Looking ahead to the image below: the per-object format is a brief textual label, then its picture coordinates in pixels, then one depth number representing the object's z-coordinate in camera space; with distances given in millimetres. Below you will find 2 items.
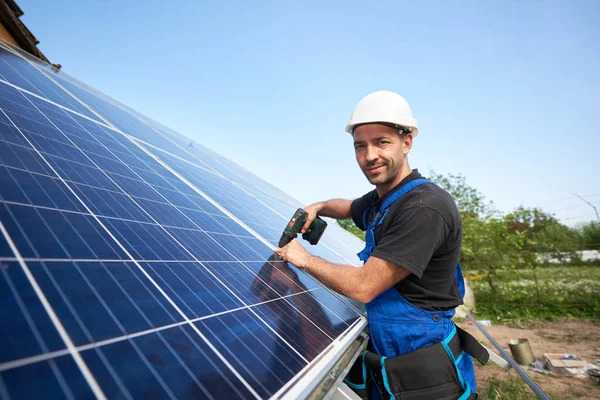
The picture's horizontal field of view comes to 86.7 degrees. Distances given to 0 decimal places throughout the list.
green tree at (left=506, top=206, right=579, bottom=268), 39875
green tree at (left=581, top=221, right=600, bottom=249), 40631
